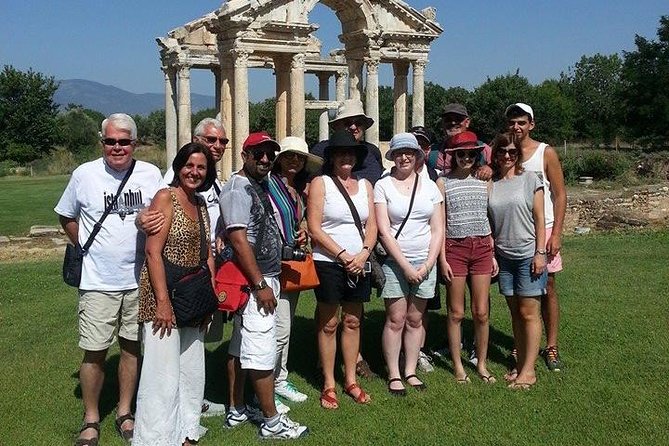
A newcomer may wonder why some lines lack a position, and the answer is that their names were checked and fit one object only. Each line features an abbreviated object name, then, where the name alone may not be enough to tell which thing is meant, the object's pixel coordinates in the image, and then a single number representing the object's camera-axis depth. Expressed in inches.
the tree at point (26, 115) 2187.5
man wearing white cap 249.9
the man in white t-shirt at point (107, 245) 199.8
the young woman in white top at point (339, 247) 221.5
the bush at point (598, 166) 1181.1
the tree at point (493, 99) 2122.3
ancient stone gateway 912.9
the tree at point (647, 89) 1786.4
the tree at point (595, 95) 2401.6
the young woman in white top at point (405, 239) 231.1
